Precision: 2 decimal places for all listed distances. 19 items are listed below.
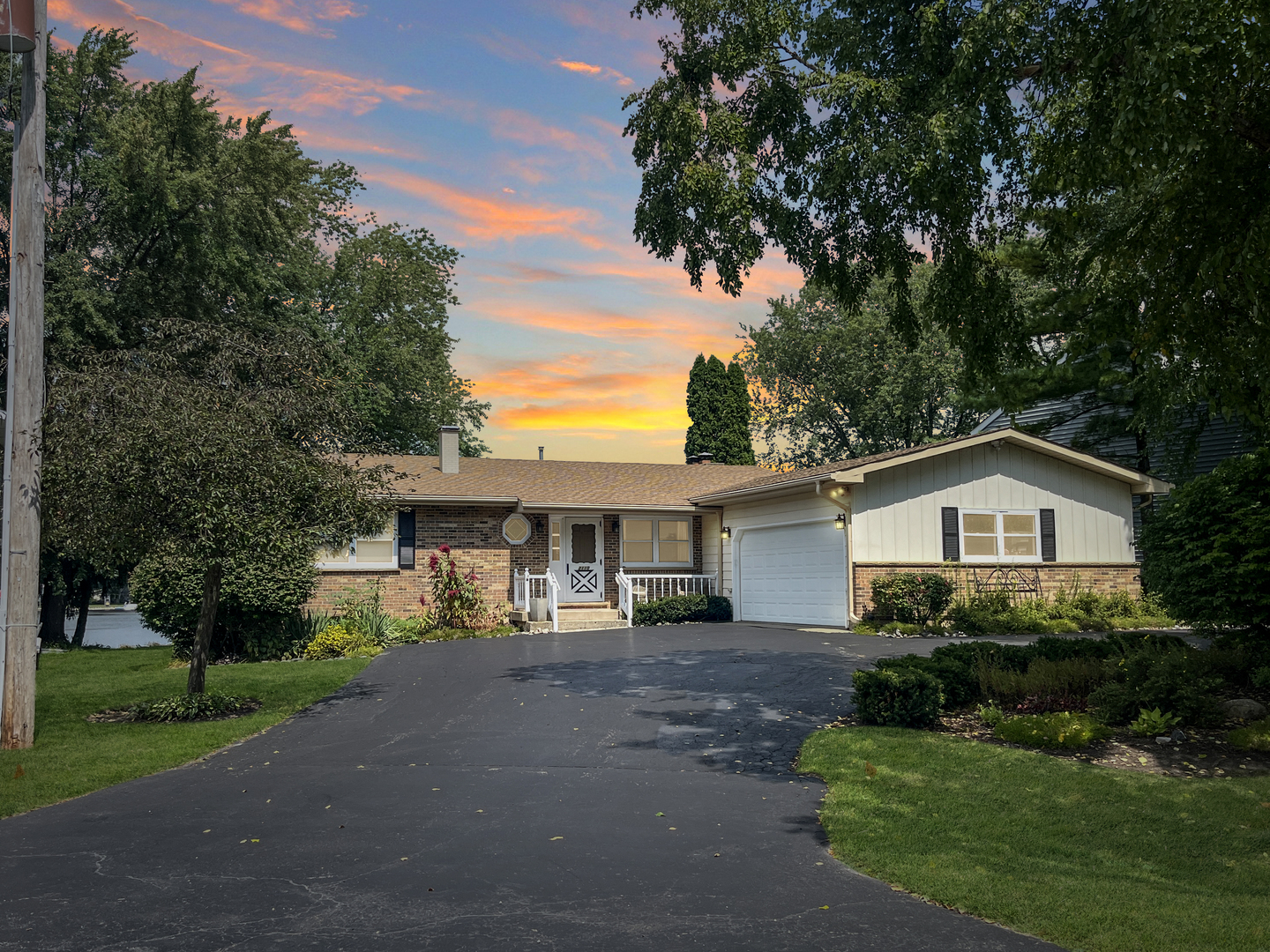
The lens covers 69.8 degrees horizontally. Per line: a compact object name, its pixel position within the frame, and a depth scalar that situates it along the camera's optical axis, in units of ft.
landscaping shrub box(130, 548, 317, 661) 52.70
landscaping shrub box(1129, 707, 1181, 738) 26.66
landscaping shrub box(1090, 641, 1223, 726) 27.25
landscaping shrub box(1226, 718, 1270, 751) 24.94
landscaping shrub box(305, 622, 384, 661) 57.16
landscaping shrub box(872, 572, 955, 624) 60.23
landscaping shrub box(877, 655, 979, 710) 32.21
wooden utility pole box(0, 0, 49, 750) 31.24
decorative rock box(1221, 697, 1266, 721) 27.61
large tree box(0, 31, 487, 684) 33.24
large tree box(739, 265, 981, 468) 115.96
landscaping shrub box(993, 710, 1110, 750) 26.40
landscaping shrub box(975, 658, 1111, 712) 31.07
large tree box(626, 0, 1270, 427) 19.51
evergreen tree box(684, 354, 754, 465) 132.26
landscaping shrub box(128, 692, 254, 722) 36.14
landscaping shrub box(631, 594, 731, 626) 71.31
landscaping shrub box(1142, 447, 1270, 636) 29.66
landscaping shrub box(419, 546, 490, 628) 68.03
